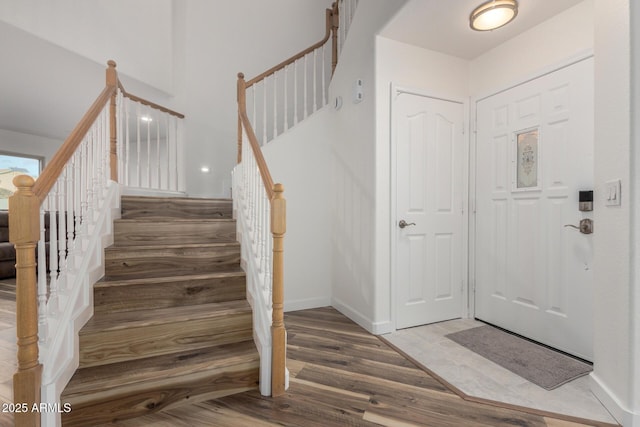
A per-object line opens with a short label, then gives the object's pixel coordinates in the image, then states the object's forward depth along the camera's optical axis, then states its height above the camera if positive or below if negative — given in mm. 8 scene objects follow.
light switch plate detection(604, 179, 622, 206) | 1355 +86
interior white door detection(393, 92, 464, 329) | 2453 +16
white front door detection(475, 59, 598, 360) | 1933 +14
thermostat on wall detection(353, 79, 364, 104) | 2559 +1067
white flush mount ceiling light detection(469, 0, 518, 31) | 1833 +1295
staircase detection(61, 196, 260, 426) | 1410 -671
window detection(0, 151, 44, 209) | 5105 +820
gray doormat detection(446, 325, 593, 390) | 1734 -990
